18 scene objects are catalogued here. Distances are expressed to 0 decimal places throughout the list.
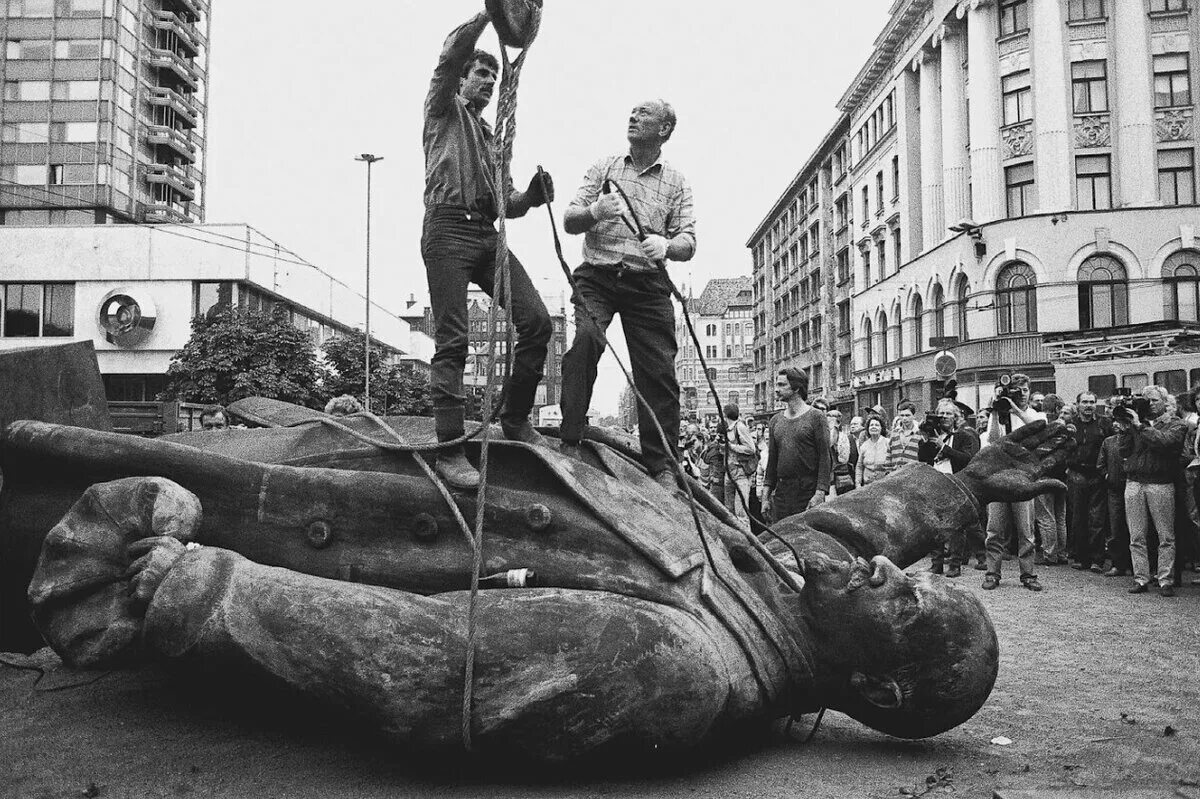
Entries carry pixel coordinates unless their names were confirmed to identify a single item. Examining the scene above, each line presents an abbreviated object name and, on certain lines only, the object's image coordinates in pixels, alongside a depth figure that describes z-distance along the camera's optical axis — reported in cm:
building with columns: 3522
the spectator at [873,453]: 1333
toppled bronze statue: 366
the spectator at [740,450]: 1289
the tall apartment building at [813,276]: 5950
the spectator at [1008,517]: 986
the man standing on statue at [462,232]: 468
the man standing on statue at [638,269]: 511
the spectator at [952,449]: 1162
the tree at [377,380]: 4269
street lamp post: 4184
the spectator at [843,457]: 1269
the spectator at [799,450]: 954
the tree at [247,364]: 3538
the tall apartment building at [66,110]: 5944
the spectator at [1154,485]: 1012
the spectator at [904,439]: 1073
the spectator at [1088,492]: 1214
